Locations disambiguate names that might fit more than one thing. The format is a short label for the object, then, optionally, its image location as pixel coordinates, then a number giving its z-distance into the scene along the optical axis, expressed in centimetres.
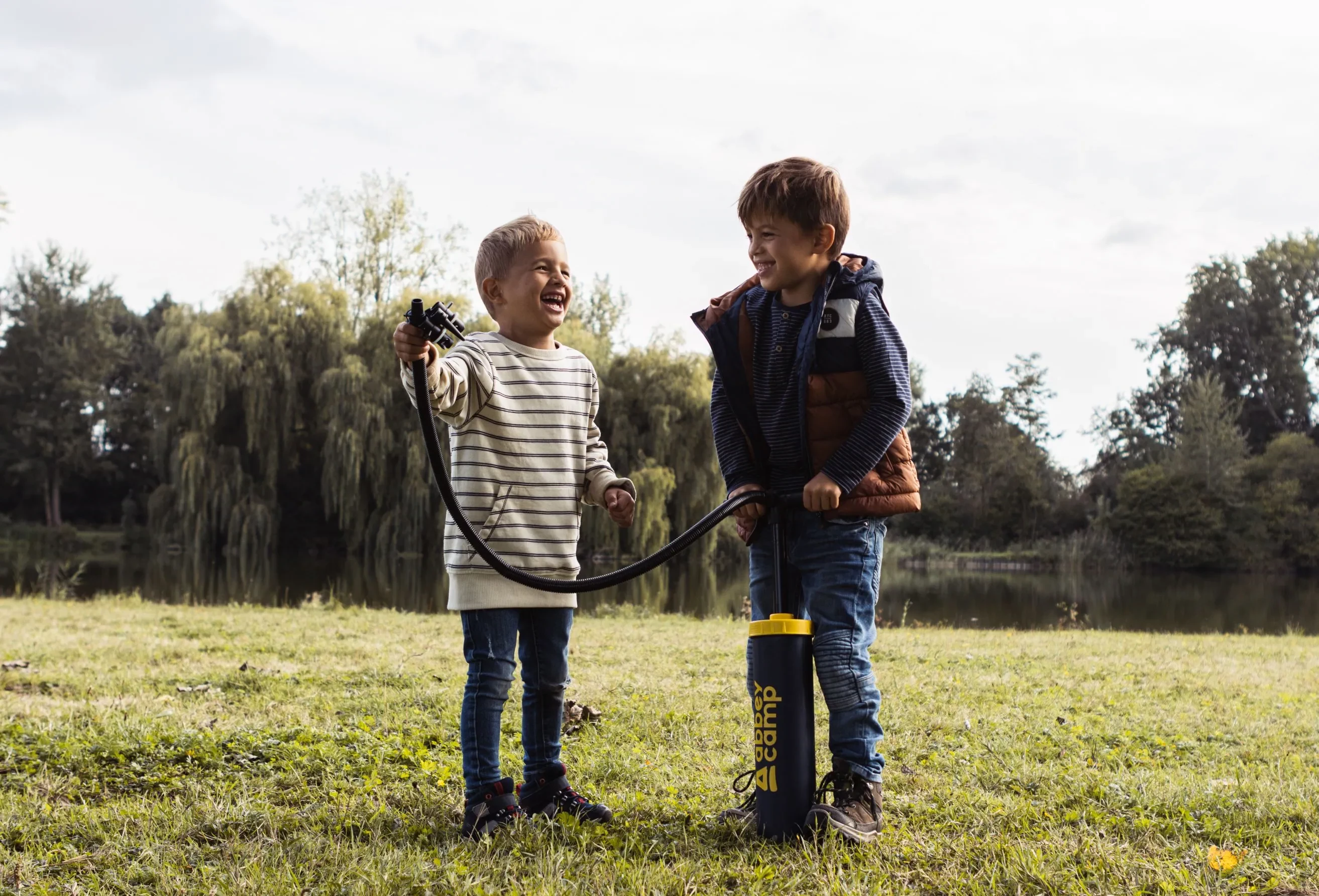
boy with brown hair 256
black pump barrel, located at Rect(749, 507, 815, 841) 247
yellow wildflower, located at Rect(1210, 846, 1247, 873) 228
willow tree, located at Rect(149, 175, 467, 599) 1805
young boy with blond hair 263
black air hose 244
